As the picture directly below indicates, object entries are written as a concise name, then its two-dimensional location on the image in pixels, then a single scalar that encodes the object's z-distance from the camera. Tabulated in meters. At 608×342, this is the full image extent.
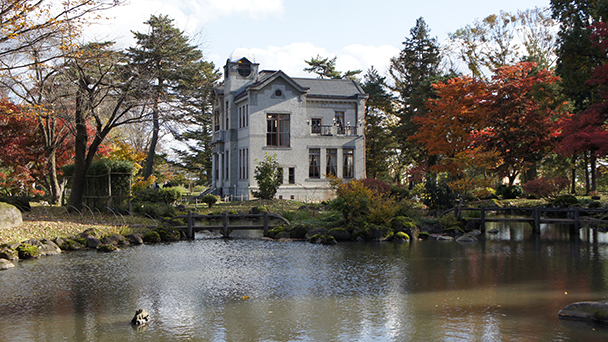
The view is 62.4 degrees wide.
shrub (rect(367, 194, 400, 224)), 18.95
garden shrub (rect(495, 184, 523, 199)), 32.28
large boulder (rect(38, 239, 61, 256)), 14.82
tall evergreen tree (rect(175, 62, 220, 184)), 46.75
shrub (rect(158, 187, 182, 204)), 27.41
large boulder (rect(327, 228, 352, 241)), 18.11
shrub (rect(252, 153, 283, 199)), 29.28
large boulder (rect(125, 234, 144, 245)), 17.22
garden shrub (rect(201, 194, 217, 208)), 28.41
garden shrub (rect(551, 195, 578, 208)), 25.38
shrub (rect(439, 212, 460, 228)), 19.75
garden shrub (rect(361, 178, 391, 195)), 26.90
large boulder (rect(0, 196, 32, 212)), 22.02
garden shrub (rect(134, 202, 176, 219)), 23.23
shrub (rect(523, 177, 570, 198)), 29.69
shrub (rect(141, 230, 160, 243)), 17.62
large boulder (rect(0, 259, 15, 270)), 12.66
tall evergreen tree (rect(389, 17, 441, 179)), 42.82
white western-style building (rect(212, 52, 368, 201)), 33.44
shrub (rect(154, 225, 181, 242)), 18.12
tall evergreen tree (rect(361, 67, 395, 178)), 44.06
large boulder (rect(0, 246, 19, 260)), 13.55
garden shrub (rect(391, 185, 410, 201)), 29.56
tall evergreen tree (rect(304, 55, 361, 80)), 51.72
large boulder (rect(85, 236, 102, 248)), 16.22
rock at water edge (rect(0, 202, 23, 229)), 16.61
